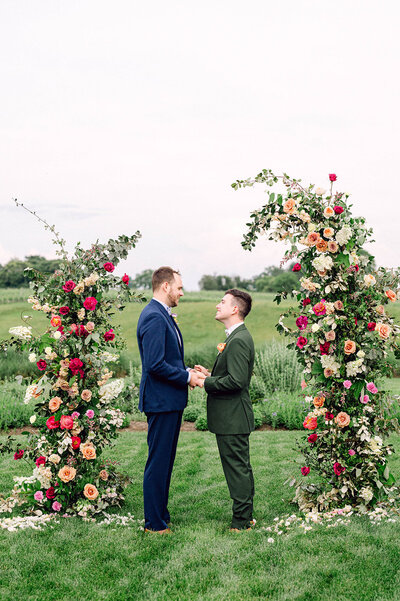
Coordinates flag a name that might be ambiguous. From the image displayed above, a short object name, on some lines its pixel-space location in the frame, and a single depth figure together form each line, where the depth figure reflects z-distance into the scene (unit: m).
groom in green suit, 4.77
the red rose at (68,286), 5.30
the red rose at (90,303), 5.25
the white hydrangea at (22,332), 5.48
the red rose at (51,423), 5.32
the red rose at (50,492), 5.39
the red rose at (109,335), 5.45
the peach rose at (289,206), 5.49
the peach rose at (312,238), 5.37
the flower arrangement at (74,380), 5.33
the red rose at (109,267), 5.50
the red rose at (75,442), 5.32
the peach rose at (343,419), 5.29
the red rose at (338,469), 5.41
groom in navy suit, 4.73
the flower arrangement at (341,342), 5.31
